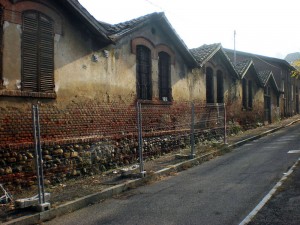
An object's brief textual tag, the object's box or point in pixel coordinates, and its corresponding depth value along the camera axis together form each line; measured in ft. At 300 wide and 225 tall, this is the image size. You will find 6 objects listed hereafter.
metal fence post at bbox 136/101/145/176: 29.19
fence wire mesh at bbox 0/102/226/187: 26.14
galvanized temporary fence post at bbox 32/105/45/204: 19.86
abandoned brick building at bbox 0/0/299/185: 26.09
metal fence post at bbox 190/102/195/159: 38.10
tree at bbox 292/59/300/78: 59.52
